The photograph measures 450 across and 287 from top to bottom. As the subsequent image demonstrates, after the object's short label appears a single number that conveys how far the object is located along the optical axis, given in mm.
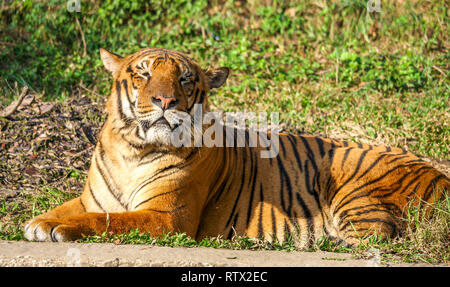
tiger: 7844
